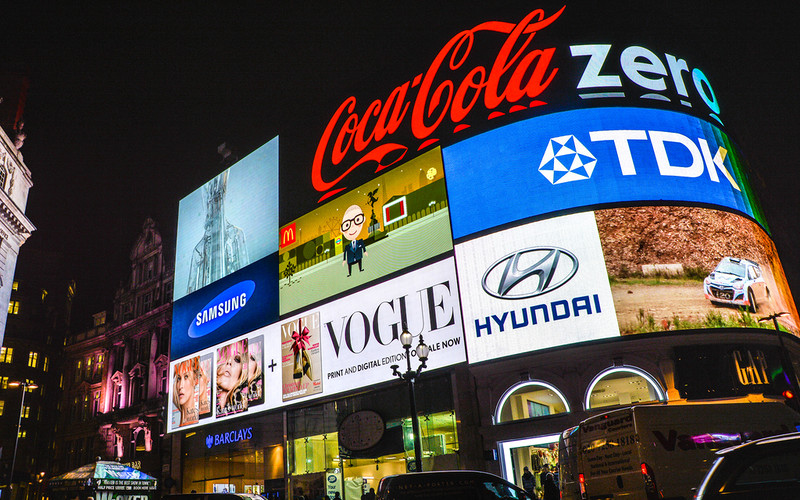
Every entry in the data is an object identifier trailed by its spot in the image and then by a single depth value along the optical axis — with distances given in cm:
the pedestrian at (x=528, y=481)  2109
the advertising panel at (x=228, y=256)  3528
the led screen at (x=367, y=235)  2739
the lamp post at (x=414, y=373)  1802
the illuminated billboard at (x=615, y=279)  2159
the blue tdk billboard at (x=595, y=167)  2345
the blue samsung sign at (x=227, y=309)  3438
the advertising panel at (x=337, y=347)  2567
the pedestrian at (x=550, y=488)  1739
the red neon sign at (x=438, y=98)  2667
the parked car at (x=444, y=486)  1127
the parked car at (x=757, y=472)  530
